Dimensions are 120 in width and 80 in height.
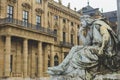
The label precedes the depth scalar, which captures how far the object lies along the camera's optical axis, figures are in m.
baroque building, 34.69
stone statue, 7.99
